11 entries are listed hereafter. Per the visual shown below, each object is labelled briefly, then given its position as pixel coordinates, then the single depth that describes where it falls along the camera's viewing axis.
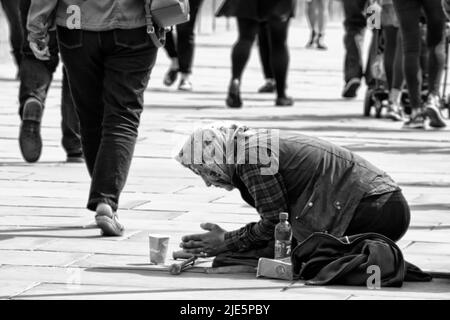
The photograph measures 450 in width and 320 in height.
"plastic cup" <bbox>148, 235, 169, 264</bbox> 11.59
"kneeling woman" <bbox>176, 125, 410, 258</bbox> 11.08
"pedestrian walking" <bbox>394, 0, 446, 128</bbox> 21.26
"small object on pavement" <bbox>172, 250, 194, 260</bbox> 11.73
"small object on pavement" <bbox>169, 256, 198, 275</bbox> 11.27
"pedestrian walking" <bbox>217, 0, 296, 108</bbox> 24.79
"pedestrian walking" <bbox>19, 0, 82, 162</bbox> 17.43
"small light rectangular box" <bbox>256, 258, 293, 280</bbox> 10.91
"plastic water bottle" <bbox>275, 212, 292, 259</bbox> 11.05
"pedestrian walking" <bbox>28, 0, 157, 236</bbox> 13.06
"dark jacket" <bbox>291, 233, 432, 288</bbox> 10.67
